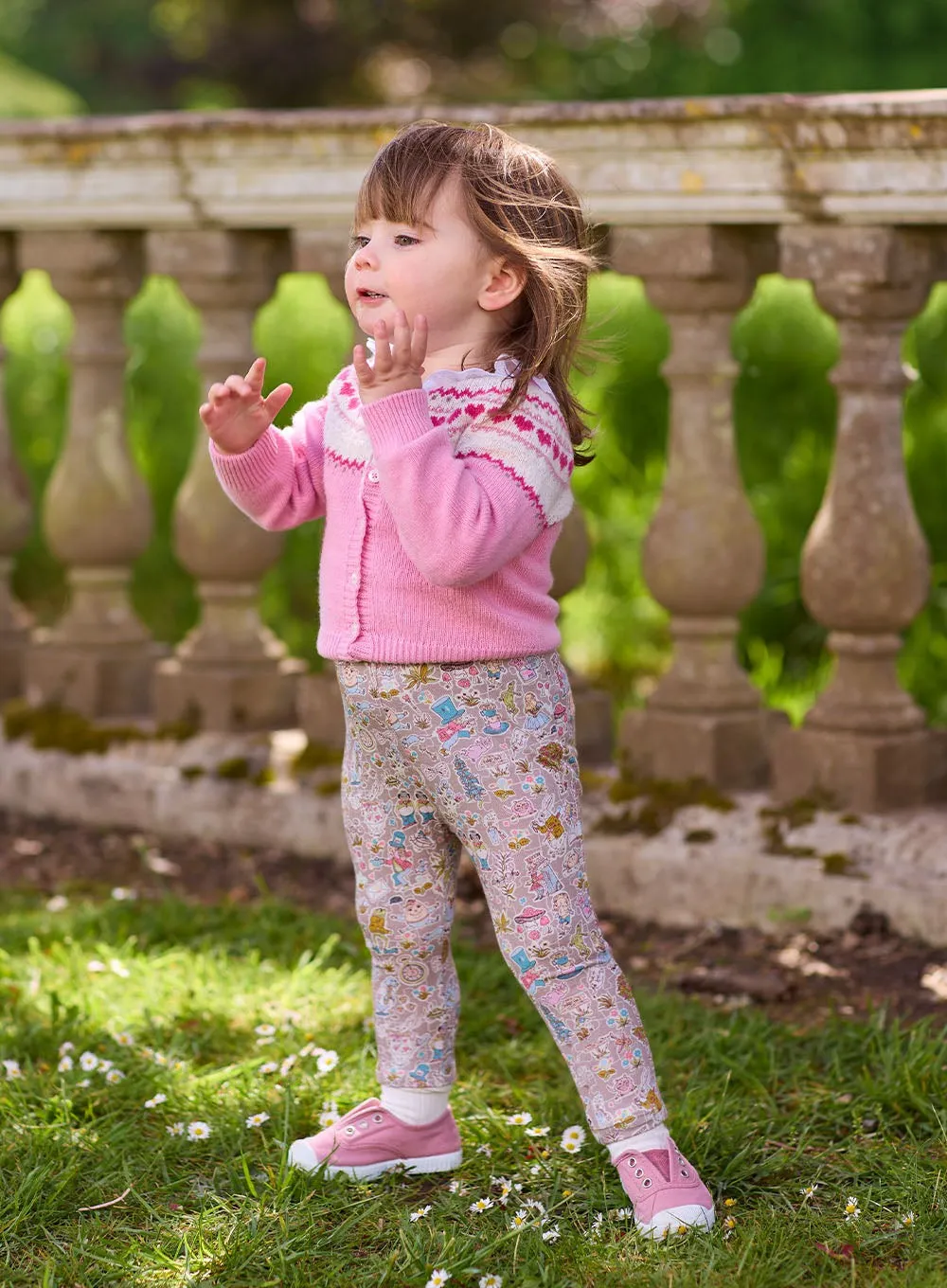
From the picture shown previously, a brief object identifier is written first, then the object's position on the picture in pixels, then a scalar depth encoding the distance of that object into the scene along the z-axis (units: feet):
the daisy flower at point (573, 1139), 8.08
